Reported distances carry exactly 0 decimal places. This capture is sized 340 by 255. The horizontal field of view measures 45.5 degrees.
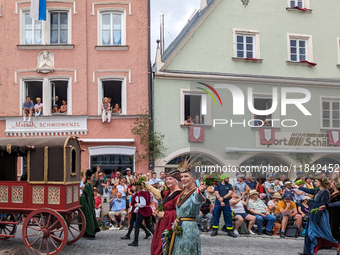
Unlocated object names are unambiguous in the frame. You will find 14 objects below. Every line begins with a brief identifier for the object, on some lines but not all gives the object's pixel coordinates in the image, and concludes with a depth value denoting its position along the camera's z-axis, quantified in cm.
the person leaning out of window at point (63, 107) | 1822
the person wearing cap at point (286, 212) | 1297
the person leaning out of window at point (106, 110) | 1788
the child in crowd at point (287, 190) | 1320
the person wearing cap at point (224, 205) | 1241
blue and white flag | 1725
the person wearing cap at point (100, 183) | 1447
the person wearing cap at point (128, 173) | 1588
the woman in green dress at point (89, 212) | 1098
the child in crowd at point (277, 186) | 1457
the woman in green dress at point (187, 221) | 578
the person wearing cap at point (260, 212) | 1293
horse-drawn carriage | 912
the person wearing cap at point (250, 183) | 1456
